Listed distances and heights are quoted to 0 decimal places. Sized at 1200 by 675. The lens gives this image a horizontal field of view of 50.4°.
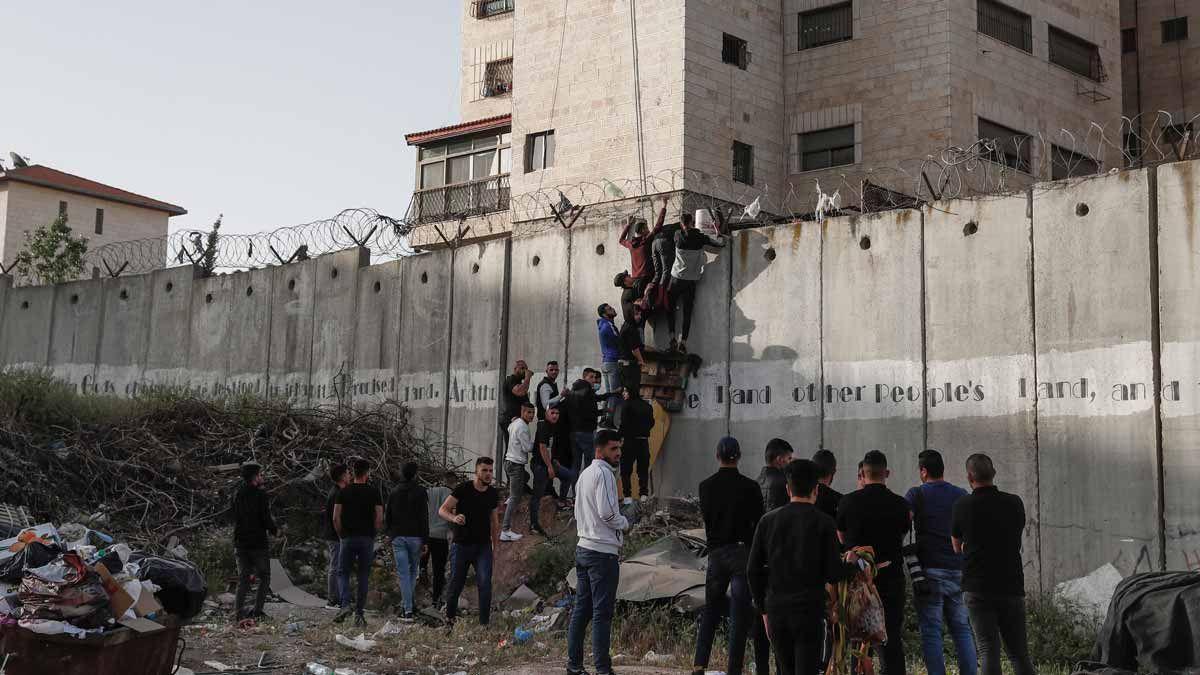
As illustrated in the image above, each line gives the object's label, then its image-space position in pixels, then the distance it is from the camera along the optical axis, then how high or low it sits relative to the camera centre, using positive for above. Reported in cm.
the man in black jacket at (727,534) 796 -46
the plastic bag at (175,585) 861 -93
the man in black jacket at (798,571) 670 -57
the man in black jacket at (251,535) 1144 -77
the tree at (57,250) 4050 +633
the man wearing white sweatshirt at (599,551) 830 -62
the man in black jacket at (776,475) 805 -9
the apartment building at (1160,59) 2772 +906
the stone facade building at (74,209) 4809 +944
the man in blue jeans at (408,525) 1128 -64
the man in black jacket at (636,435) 1328 +24
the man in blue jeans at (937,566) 784 -62
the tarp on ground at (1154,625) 770 -96
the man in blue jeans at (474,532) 1055 -64
